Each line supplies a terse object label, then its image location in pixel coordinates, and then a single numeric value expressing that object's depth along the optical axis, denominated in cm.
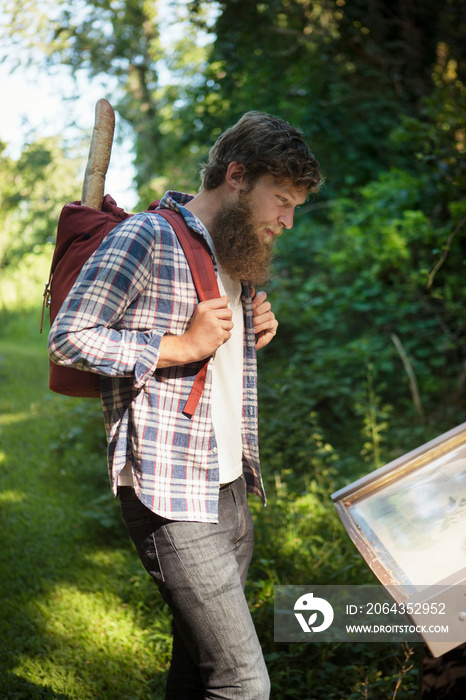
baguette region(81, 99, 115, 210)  192
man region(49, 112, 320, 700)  160
